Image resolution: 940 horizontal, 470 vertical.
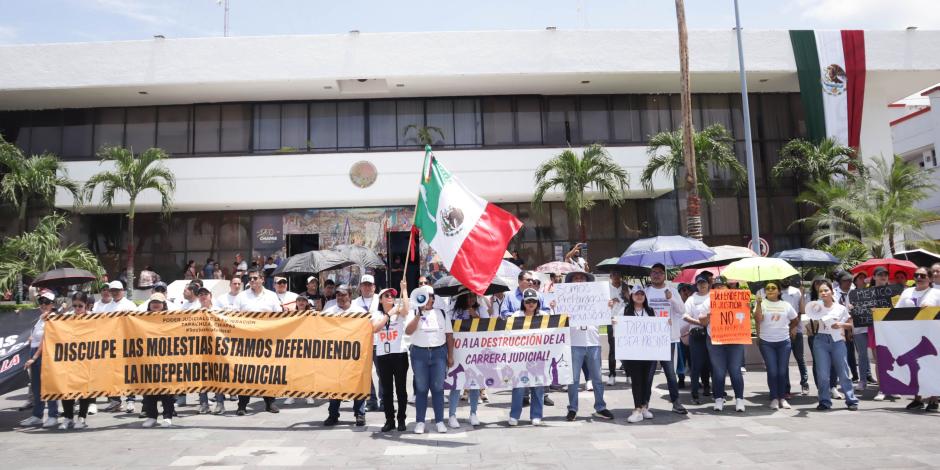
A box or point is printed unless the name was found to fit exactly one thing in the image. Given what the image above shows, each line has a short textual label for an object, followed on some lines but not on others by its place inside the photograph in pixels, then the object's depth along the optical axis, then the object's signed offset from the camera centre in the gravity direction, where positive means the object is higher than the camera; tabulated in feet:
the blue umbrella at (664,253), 39.42 +2.58
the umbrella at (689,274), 49.63 +1.56
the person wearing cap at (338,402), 28.91 -4.38
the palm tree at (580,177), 75.97 +14.31
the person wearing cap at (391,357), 26.99 -2.27
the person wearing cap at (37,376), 29.14 -2.83
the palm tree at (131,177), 74.84 +15.48
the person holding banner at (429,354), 26.58 -2.14
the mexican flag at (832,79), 85.05 +27.69
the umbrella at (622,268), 42.82 +1.92
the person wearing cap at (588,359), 29.32 -2.86
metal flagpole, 69.46 +15.53
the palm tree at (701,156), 73.46 +15.93
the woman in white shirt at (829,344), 30.40 -2.56
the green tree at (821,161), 83.56 +16.82
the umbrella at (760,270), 32.81 +1.13
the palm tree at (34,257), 65.67 +5.87
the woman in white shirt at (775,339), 30.50 -2.22
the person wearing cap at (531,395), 28.14 -4.20
